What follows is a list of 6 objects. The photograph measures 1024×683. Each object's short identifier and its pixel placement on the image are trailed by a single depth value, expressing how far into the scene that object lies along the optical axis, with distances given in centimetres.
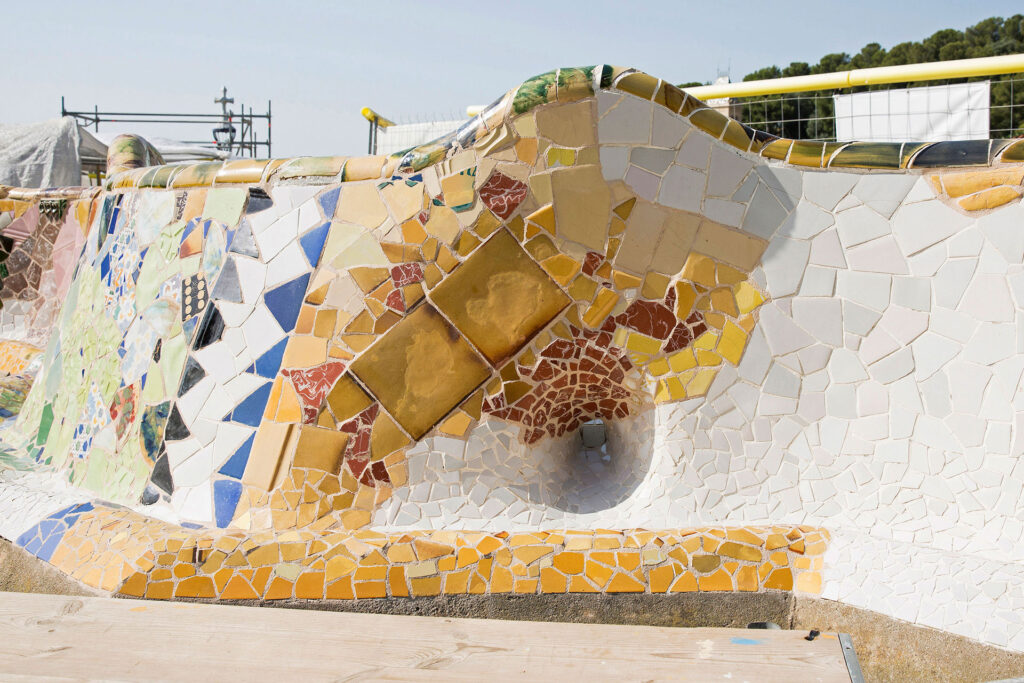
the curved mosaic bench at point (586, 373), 290
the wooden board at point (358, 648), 128
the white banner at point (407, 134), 827
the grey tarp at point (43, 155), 927
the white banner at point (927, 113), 564
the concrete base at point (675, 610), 265
